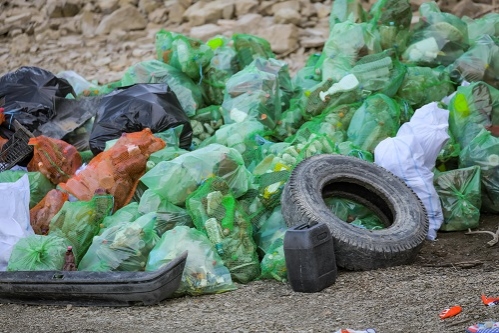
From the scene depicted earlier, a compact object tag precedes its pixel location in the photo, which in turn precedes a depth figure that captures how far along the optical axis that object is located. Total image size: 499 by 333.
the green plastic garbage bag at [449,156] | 12.15
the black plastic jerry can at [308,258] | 8.84
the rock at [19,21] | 22.55
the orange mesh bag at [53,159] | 11.71
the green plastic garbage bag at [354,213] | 10.71
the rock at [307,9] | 19.75
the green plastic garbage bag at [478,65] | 13.69
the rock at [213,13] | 20.45
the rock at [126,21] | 21.48
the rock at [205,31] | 19.73
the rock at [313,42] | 18.69
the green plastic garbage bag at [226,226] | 9.66
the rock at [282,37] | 18.80
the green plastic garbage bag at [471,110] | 12.42
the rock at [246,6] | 20.27
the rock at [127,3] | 21.84
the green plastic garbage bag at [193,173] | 10.44
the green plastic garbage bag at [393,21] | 14.32
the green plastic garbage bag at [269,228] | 10.20
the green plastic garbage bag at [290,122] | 13.12
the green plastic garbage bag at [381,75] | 12.81
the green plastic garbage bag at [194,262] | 9.17
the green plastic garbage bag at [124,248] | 9.46
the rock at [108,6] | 22.02
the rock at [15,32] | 22.39
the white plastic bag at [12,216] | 10.16
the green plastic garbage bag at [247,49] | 15.08
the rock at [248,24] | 19.59
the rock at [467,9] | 19.14
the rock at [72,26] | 22.14
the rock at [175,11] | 21.08
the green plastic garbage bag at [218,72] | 14.30
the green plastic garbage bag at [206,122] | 13.43
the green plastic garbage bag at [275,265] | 9.49
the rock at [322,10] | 19.81
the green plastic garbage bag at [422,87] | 13.19
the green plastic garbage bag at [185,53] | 13.83
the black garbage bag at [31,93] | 13.06
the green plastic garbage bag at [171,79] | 13.72
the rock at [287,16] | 19.32
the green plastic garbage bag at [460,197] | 11.37
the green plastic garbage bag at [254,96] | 13.07
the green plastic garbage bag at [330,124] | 12.18
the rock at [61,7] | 22.48
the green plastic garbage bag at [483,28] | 15.15
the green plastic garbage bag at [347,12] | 15.00
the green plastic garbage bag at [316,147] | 11.24
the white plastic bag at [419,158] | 11.23
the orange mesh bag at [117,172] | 10.98
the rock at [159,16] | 21.33
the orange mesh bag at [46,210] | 10.71
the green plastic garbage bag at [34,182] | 11.41
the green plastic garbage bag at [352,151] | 11.63
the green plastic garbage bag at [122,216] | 10.30
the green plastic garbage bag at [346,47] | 13.55
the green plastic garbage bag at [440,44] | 14.45
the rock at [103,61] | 20.42
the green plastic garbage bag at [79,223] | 10.17
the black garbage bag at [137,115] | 12.24
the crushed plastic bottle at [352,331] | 7.43
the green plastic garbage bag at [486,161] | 11.76
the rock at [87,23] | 21.94
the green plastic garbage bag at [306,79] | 14.42
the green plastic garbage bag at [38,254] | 9.58
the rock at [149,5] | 21.64
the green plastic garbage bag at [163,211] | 10.12
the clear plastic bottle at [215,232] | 9.59
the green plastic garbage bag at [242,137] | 11.91
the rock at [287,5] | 19.77
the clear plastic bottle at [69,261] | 9.66
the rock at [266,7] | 20.08
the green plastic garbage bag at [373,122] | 11.96
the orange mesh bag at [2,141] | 12.49
